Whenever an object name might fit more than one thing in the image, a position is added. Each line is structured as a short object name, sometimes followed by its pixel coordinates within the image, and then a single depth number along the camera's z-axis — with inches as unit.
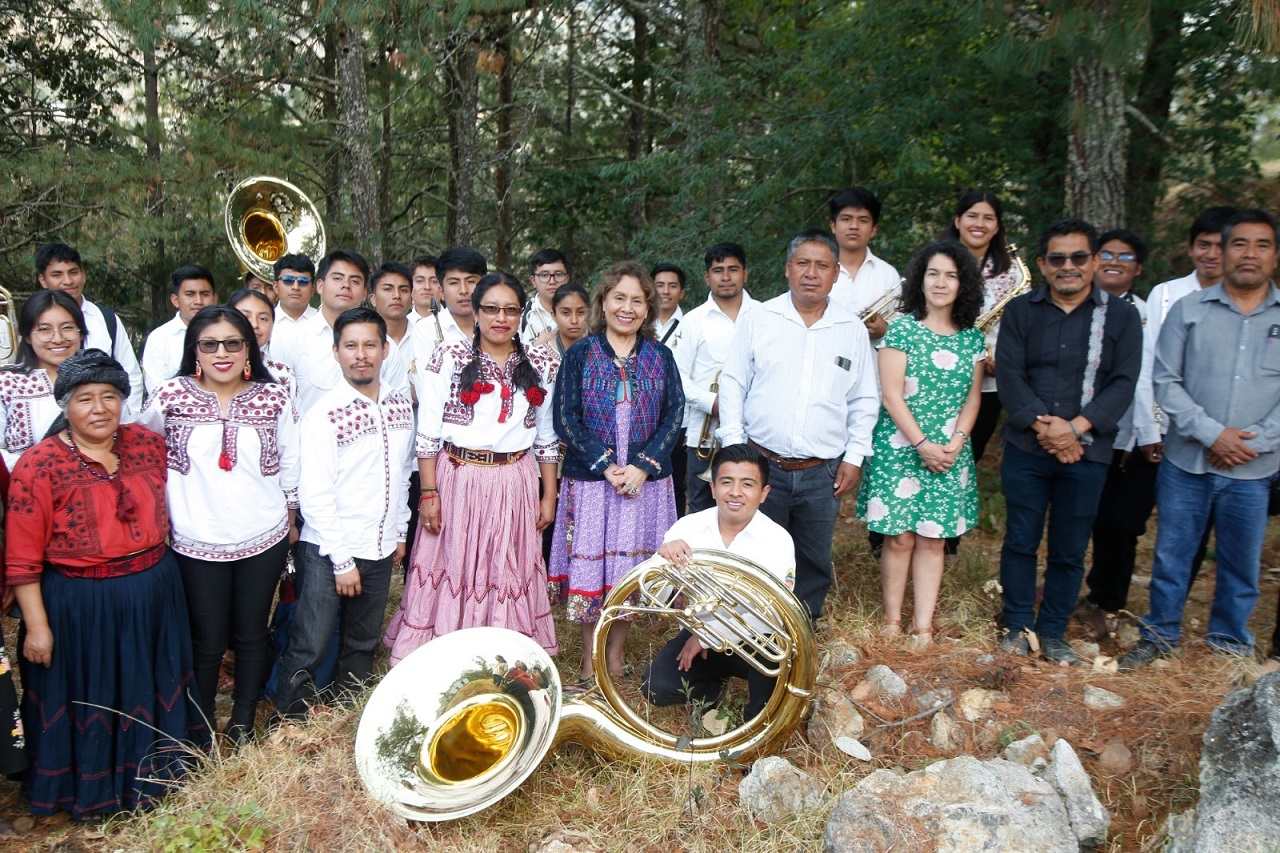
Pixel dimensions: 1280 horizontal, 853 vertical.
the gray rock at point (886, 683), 135.6
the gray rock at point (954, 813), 100.3
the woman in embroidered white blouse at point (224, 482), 125.8
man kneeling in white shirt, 133.6
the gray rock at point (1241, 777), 92.8
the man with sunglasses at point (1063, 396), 143.8
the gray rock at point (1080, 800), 106.7
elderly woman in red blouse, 115.6
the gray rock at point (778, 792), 113.1
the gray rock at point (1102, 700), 132.0
